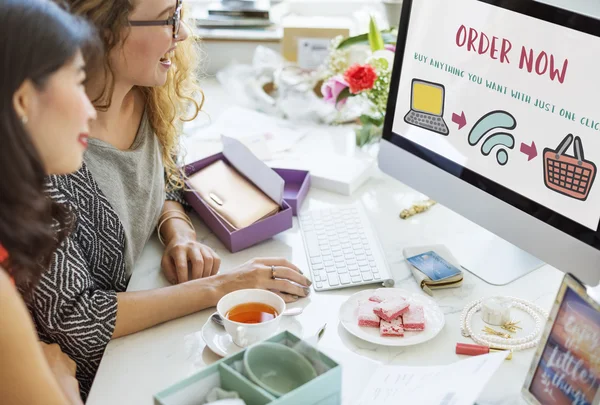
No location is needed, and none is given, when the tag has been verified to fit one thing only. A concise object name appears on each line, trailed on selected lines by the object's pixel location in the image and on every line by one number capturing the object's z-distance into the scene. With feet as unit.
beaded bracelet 3.72
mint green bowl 2.91
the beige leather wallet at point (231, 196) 4.75
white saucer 3.66
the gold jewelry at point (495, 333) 3.80
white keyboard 4.28
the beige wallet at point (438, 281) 4.21
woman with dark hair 2.61
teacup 3.59
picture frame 2.90
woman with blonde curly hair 3.80
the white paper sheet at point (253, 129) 6.22
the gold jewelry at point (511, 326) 3.86
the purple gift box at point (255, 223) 4.65
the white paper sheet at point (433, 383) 3.08
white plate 3.74
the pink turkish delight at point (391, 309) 3.86
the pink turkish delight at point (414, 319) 3.82
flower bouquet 5.94
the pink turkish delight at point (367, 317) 3.86
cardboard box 7.29
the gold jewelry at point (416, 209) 5.09
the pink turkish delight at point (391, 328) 3.77
